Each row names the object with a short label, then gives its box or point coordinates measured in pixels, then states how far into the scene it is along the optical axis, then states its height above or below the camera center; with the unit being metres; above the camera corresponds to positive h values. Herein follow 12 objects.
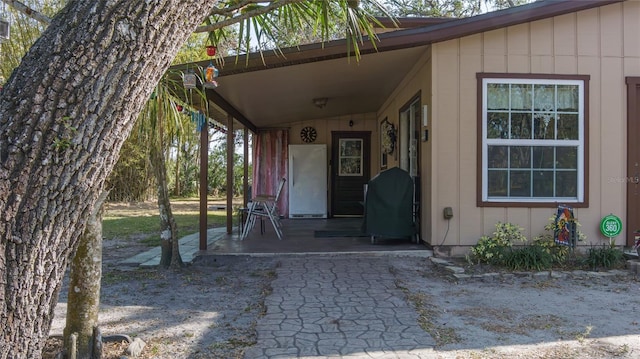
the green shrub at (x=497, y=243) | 5.26 -0.58
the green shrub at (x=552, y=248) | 5.24 -0.62
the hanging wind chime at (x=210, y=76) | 4.63 +1.11
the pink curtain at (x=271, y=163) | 10.85 +0.61
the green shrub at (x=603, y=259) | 5.13 -0.71
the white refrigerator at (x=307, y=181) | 10.62 +0.20
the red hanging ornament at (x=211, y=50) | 4.14 +1.21
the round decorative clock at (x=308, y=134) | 10.77 +1.25
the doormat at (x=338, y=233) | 7.23 -0.67
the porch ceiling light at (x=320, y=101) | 8.28 +1.54
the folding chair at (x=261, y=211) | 7.02 -0.31
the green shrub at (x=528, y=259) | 5.03 -0.71
